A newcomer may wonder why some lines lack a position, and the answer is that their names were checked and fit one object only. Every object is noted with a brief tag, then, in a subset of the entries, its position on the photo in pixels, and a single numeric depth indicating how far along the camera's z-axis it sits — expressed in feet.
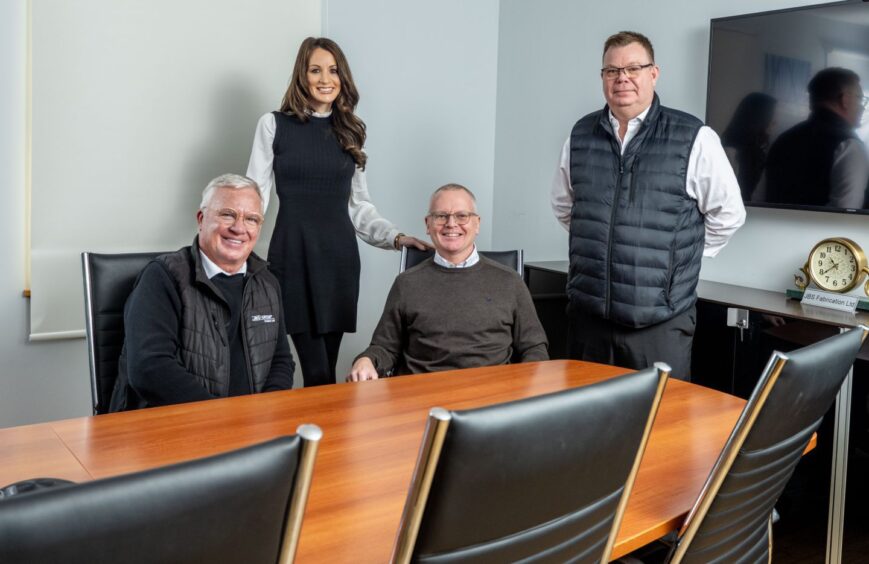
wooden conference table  3.89
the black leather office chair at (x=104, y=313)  6.66
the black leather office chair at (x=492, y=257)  9.16
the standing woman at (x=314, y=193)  10.02
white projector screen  10.94
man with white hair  6.35
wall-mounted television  9.25
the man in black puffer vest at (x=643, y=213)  8.73
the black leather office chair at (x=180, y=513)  1.85
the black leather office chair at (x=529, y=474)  2.64
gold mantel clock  9.10
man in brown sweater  8.16
